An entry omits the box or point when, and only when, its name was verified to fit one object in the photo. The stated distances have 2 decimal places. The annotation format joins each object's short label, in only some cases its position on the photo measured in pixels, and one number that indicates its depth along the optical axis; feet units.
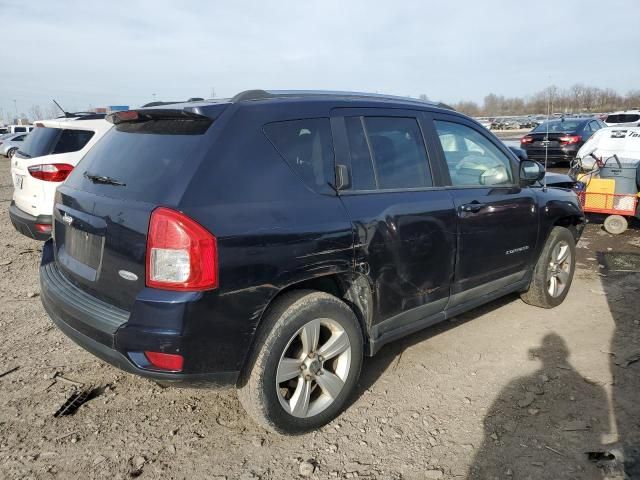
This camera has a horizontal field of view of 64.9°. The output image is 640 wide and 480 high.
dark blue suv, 7.77
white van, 27.25
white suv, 18.03
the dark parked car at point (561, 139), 46.60
